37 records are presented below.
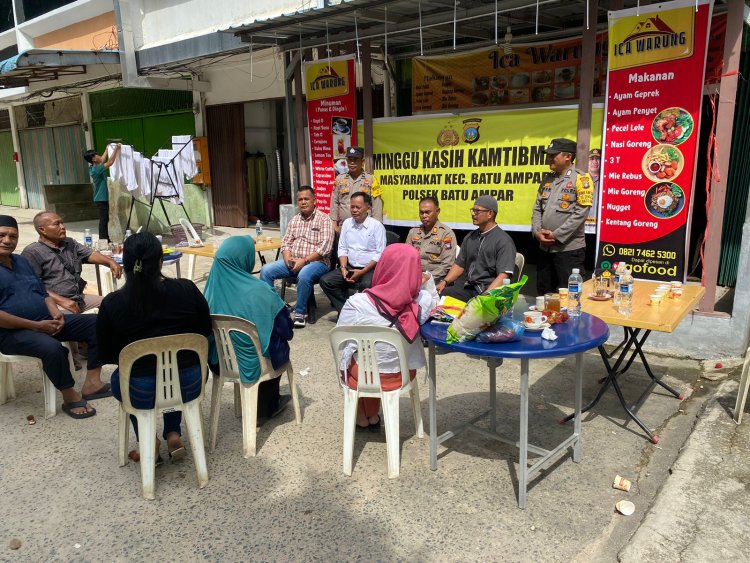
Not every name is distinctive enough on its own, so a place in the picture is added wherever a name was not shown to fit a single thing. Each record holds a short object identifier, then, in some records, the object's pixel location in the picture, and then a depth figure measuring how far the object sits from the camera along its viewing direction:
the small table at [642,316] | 3.54
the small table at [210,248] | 7.06
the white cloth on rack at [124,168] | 10.74
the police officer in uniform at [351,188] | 6.92
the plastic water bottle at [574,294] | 3.47
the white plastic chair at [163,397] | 3.11
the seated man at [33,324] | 4.14
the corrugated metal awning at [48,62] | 10.03
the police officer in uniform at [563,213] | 5.20
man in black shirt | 4.70
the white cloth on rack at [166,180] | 11.16
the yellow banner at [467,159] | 5.99
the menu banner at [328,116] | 7.53
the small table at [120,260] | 6.27
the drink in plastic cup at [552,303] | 3.45
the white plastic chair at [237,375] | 3.55
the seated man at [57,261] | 4.74
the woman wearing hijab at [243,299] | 3.61
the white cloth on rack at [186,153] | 11.12
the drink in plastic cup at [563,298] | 3.63
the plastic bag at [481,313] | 2.88
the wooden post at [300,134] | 7.91
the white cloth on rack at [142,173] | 11.01
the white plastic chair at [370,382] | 3.27
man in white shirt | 6.05
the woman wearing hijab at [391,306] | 3.26
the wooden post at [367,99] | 7.02
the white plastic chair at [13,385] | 4.19
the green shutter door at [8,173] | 20.06
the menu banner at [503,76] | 6.88
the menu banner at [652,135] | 4.78
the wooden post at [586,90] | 5.27
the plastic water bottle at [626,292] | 3.82
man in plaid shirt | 6.34
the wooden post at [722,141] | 4.63
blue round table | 2.88
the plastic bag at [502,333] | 2.99
